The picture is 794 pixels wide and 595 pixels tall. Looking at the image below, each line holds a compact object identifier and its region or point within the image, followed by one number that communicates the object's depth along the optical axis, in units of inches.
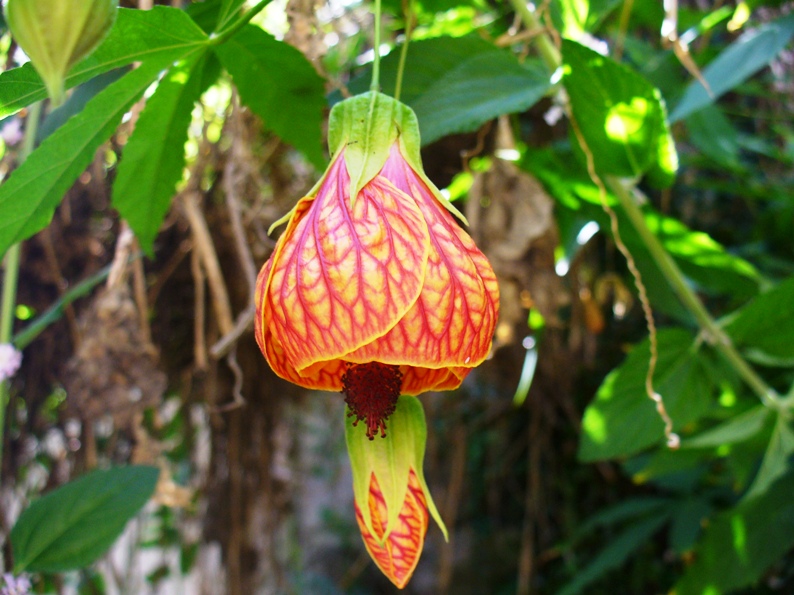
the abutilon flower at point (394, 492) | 5.0
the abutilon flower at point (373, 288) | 4.3
